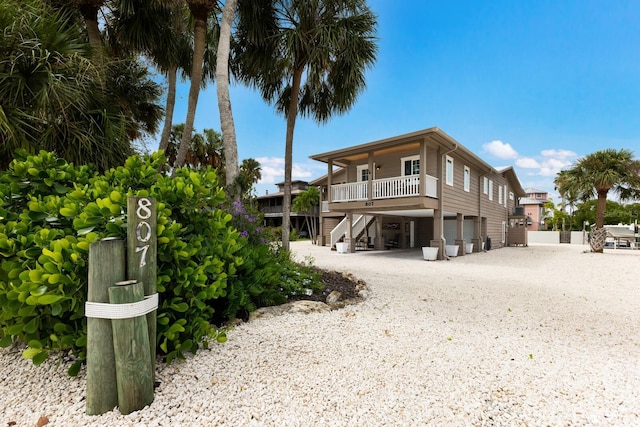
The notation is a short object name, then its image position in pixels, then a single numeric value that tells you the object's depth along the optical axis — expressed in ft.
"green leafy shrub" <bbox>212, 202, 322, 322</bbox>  11.24
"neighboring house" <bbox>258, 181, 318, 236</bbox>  109.60
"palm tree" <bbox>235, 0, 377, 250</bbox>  24.22
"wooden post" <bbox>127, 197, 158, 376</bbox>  5.94
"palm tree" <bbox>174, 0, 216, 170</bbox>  23.15
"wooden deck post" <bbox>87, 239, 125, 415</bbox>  5.70
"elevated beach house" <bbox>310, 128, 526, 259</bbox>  38.45
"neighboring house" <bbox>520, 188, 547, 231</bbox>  161.99
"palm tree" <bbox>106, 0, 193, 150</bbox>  22.74
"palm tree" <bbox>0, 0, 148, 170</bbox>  11.23
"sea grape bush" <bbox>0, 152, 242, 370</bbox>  6.02
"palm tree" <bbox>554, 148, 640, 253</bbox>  49.55
